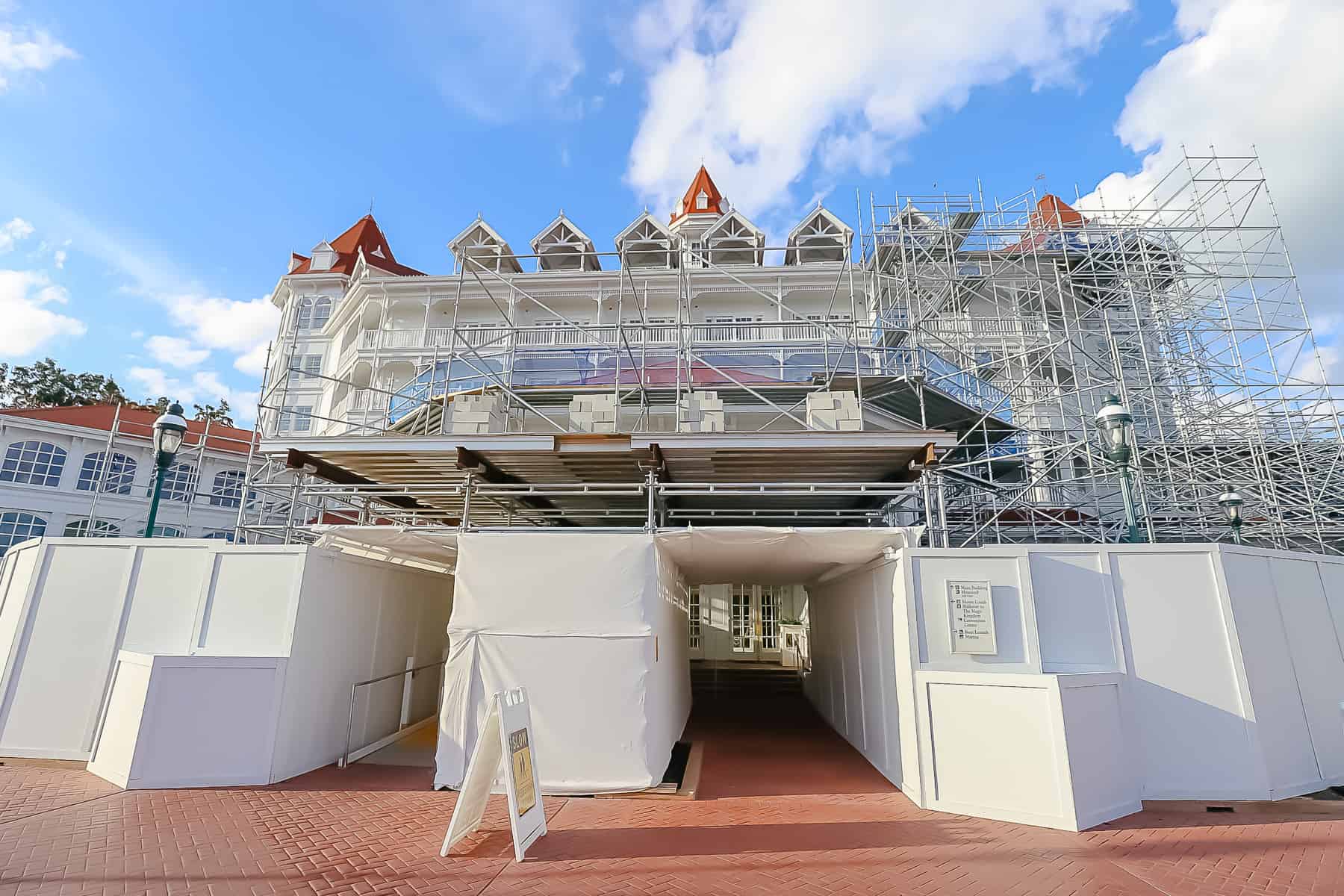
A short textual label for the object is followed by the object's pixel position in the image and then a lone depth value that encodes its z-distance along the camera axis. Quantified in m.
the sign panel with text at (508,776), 4.77
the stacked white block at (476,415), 8.71
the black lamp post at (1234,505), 10.77
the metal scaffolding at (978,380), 11.21
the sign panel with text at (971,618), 6.43
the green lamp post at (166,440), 8.02
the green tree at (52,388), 37.72
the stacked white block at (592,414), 9.77
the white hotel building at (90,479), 21.89
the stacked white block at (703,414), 8.89
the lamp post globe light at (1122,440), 7.22
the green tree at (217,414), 41.69
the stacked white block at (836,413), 8.57
